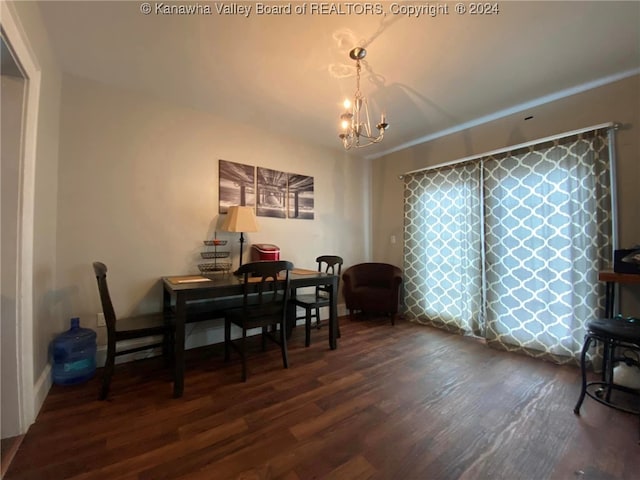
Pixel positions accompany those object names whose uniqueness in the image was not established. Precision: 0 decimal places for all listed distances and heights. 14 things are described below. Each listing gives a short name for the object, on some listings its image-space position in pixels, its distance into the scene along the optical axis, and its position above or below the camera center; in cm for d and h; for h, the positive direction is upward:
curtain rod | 217 +101
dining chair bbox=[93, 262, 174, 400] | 172 -62
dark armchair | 340 -62
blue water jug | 191 -85
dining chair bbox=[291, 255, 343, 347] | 270 -63
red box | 280 -9
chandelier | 189 +118
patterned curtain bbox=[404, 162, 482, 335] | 299 -5
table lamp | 257 +23
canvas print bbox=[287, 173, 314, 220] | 338 +63
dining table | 183 -38
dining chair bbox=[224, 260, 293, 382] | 203 -53
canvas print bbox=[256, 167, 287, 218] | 313 +64
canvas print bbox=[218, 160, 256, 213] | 287 +67
